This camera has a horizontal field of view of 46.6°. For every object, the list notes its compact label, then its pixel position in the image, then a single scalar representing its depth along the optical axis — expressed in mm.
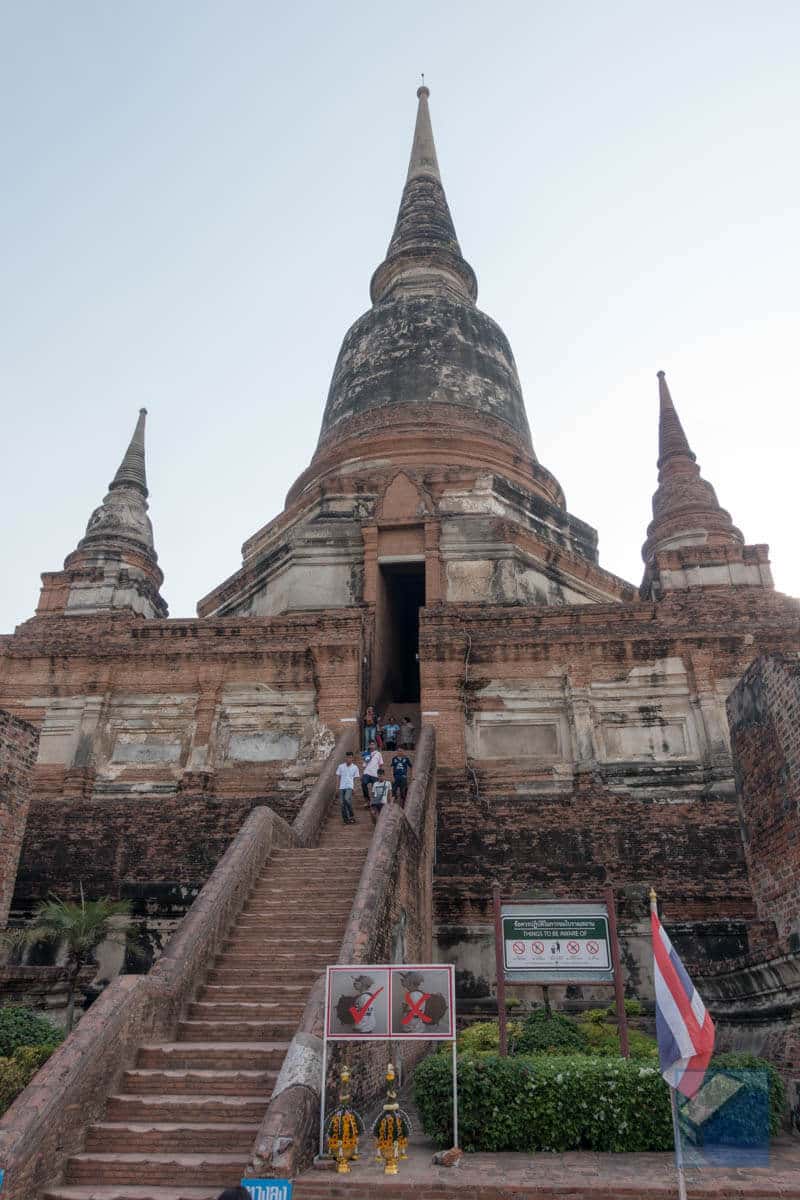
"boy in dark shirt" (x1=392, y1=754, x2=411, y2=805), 13742
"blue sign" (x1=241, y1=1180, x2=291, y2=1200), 5559
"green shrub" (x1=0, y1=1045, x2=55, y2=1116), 7766
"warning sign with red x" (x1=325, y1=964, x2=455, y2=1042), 6840
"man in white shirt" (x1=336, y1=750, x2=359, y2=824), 13229
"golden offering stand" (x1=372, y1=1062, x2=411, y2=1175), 6305
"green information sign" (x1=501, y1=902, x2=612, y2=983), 8414
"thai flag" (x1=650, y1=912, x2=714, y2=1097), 5617
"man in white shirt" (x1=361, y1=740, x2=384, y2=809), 13711
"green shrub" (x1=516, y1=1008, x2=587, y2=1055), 9172
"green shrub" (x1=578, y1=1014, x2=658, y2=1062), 8938
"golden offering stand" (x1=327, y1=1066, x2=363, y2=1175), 6395
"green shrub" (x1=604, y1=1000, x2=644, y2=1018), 10836
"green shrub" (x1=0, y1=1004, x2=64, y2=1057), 8562
